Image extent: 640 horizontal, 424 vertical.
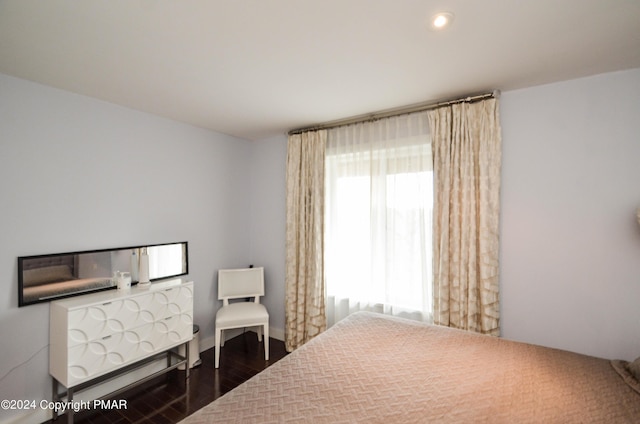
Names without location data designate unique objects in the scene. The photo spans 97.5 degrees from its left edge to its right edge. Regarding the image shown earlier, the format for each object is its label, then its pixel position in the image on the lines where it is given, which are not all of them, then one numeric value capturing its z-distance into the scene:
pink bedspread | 1.23
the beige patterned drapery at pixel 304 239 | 3.24
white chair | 2.99
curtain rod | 2.38
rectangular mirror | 2.08
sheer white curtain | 2.71
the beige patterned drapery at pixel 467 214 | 2.33
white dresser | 2.01
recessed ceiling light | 1.42
